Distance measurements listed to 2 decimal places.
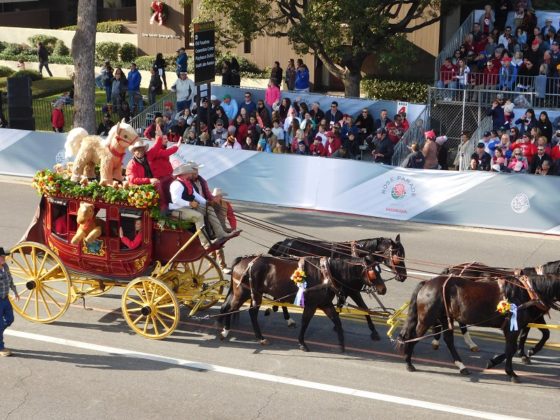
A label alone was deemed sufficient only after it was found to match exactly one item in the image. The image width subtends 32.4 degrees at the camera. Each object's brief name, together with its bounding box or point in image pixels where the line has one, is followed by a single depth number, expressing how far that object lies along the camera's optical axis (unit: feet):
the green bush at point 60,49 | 128.80
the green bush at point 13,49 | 129.29
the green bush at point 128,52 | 121.39
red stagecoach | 42.04
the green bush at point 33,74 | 119.43
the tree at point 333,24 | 81.66
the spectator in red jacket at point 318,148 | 74.13
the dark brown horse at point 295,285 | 39.73
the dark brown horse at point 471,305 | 36.73
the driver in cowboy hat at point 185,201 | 41.86
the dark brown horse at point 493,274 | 38.45
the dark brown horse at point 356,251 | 39.60
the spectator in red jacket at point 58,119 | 86.84
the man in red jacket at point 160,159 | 44.65
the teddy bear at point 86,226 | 42.65
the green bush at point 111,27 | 130.93
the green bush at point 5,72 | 124.06
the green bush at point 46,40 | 130.11
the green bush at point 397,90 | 94.80
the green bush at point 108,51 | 121.60
